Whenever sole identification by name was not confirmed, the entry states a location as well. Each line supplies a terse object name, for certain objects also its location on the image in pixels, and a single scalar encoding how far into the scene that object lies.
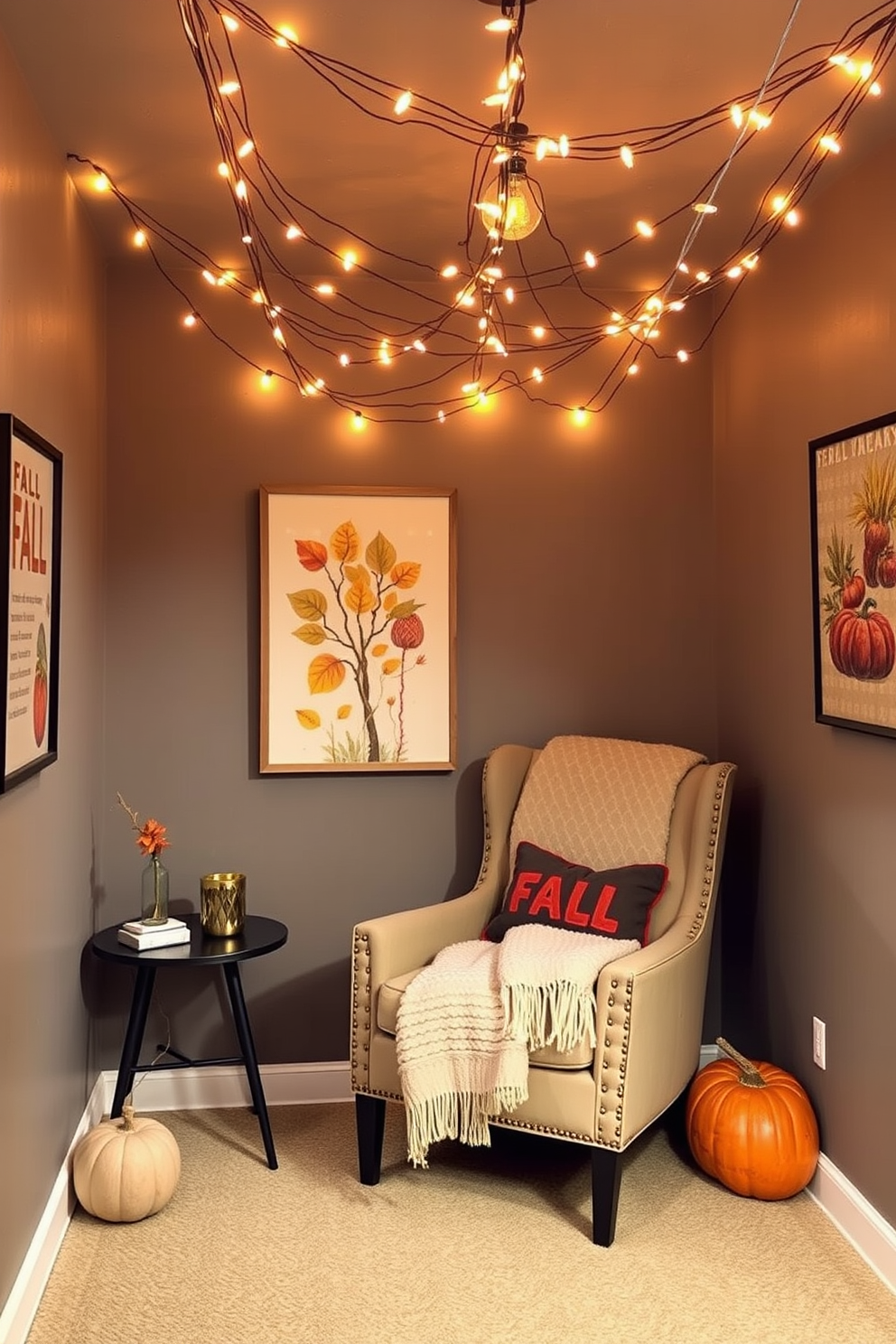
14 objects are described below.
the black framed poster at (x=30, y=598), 2.23
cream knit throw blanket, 2.67
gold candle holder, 3.15
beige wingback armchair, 2.67
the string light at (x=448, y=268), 2.31
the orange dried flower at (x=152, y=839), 3.13
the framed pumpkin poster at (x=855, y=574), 2.58
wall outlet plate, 2.91
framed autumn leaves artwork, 3.52
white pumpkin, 2.71
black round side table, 2.99
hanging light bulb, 2.27
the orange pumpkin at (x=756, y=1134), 2.85
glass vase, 3.14
